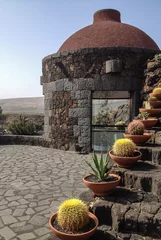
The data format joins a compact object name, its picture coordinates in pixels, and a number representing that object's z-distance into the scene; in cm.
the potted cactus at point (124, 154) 383
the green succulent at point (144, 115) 561
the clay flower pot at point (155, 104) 606
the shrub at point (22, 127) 1154
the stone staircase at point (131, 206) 274
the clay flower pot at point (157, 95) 638
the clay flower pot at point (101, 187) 324
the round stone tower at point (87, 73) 841
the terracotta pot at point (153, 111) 584
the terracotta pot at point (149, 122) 541
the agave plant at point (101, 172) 342
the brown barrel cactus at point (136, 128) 468
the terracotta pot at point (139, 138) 463
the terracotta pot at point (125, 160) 381
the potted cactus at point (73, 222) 249
